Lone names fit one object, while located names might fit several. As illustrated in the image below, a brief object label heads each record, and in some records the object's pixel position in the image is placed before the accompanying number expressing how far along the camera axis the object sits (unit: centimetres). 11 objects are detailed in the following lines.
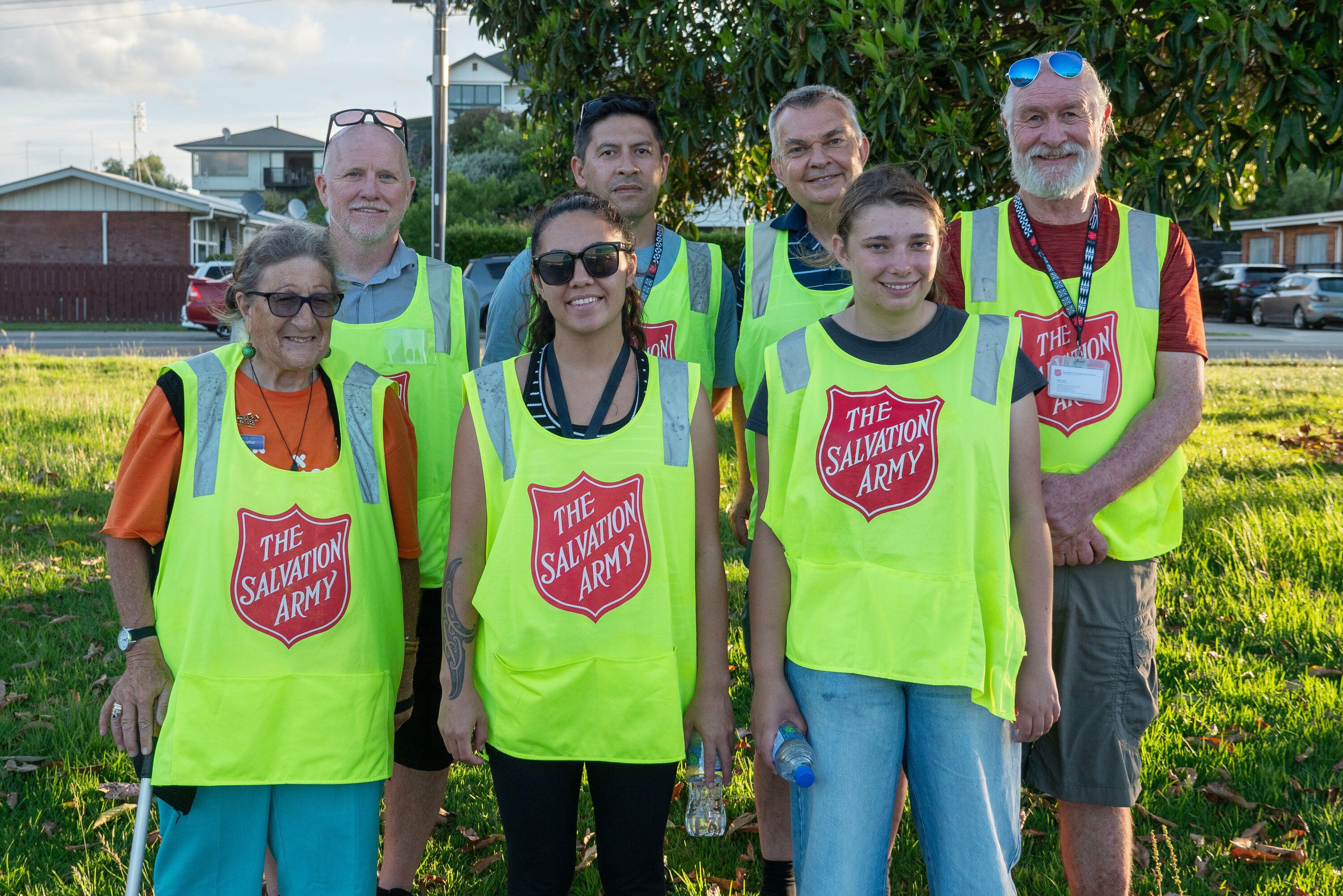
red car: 2505
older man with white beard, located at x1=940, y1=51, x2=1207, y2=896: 288
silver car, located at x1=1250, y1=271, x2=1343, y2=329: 3027
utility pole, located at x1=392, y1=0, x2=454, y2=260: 1329
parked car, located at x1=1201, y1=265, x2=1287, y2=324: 3381
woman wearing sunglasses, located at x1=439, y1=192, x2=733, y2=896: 255
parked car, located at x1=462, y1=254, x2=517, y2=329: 2408
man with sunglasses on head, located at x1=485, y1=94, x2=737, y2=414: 350
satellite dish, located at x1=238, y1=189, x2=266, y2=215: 2295
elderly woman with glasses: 256
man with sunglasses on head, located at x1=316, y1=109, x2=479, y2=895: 330
